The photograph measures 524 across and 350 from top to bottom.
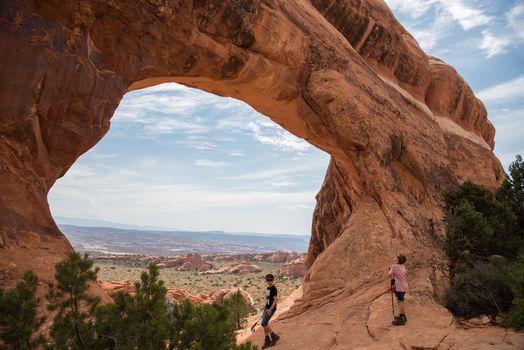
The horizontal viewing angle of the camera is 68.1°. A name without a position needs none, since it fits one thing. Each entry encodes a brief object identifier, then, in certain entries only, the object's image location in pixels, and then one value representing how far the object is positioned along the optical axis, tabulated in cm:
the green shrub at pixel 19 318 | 514
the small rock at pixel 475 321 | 962
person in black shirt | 943
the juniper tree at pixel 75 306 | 550
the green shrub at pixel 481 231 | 1230
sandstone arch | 856
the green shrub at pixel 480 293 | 1018
